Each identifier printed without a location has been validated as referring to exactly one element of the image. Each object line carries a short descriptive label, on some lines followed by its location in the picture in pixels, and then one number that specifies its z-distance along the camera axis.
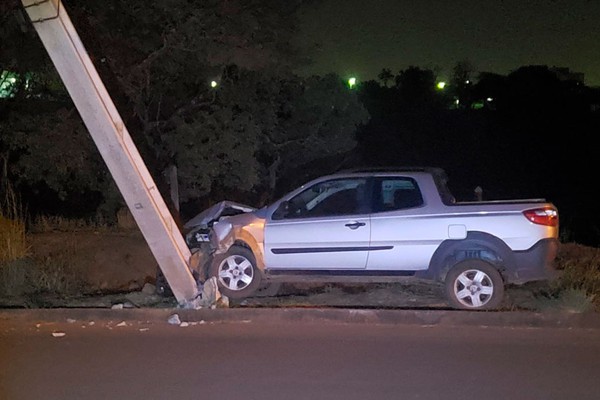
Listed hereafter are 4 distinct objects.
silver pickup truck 9.62
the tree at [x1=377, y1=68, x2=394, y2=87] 49.44
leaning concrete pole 9.38
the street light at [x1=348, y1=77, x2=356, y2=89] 25.26
